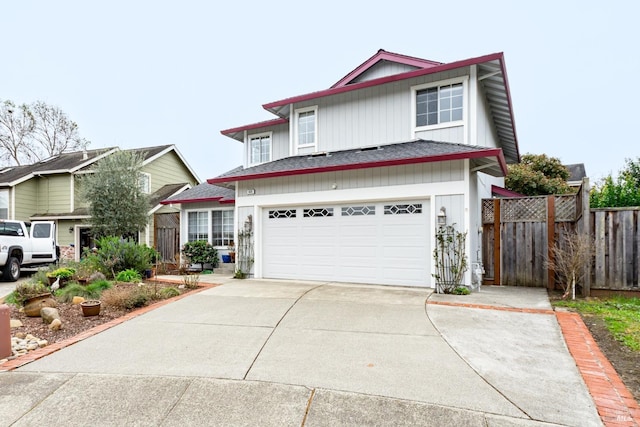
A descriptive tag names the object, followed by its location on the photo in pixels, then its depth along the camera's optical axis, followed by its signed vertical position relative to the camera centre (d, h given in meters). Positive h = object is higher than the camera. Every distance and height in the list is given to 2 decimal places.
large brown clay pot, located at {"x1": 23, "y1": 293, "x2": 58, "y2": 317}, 6.27 -1.57
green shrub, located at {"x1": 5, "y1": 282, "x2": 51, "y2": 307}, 6.56 -1.43
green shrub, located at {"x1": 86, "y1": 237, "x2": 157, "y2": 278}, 9.78 -1.14
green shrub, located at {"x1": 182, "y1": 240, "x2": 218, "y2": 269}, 12.57 -1.30
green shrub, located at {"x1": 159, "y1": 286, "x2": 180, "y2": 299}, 7.54 -1.66
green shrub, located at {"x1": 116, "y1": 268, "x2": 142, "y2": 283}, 9.17 -1.57
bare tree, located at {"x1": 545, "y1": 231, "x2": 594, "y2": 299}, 7.10 -0.95
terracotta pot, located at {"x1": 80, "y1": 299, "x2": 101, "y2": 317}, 6.07 -1.58
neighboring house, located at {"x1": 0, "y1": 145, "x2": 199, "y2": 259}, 17.66 +1.25
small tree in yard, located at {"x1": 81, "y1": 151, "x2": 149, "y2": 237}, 13.38 +0.76
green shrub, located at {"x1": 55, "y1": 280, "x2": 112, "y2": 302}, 7.32 -1.58
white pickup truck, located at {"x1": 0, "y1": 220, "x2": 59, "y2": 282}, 11.54 -0.99
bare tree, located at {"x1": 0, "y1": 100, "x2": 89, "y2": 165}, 25.22 +6.34
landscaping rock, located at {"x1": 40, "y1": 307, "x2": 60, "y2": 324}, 5.80 -1.61
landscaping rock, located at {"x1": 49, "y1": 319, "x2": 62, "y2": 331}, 5.47 -1.69
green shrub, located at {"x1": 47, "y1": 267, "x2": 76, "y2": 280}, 8.67 -1.40
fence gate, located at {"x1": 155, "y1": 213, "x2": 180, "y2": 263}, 14.20 -0.76
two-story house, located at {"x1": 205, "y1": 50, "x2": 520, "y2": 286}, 8.19 +1.06
